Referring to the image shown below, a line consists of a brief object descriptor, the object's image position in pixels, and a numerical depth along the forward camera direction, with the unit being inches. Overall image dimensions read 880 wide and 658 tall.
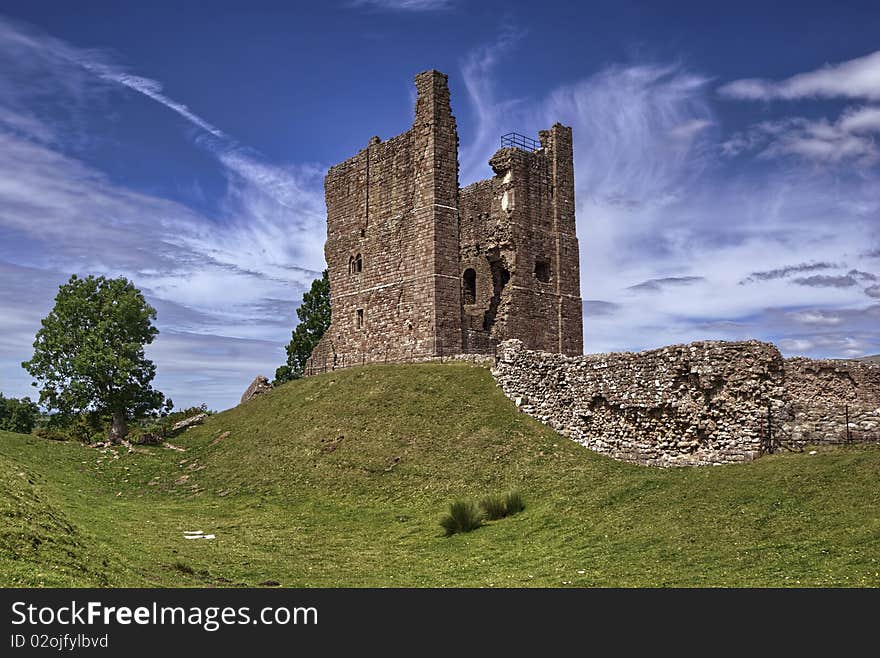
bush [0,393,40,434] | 1907.0
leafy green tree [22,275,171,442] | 1443.2
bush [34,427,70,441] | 1470.4
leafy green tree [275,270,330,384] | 1975.9
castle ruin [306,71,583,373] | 1406.3
